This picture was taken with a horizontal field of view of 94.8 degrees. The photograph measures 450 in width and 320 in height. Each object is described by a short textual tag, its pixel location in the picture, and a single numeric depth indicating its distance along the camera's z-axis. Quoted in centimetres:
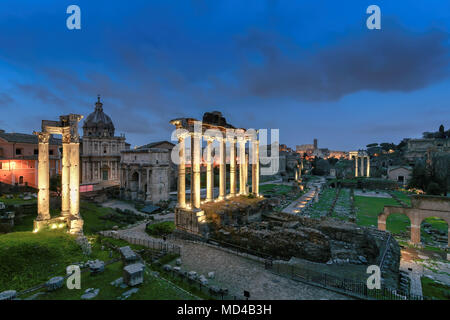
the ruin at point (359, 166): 7944
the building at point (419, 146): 7524
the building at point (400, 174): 6253
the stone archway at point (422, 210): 1939
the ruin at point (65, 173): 1531
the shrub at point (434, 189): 3716
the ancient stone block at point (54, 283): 891
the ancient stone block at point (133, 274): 916
